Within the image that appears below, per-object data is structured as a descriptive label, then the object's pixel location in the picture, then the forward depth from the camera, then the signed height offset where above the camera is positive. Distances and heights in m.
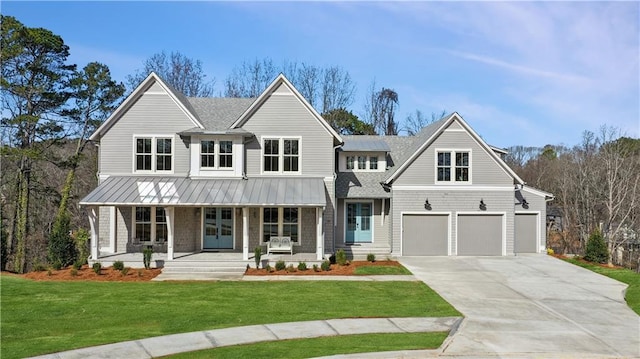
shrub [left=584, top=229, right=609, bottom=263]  23.75 -3.10
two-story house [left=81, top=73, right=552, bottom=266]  22.20 +0.05
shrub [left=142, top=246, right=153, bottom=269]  20.06 -3.07
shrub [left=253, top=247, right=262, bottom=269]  20.22 -2.94
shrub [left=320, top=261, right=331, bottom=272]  19.91 -3.33
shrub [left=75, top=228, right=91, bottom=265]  24.46 -3.07
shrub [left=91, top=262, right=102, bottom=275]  19.31 -3.37
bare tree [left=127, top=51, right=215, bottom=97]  45.31 +9.86
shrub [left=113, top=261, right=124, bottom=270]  19.72 -3.31
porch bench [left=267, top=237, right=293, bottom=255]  22.14 -2.76
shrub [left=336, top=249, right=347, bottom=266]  21.17 -3.19
